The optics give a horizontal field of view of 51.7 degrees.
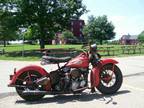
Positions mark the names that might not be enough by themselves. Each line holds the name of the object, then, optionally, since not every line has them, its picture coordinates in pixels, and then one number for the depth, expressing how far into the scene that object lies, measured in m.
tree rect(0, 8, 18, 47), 16.74
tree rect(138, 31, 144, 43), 54.65
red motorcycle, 3.67
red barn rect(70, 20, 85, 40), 50.96
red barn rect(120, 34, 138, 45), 63.74
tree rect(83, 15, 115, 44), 41.94
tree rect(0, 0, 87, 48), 16.47
